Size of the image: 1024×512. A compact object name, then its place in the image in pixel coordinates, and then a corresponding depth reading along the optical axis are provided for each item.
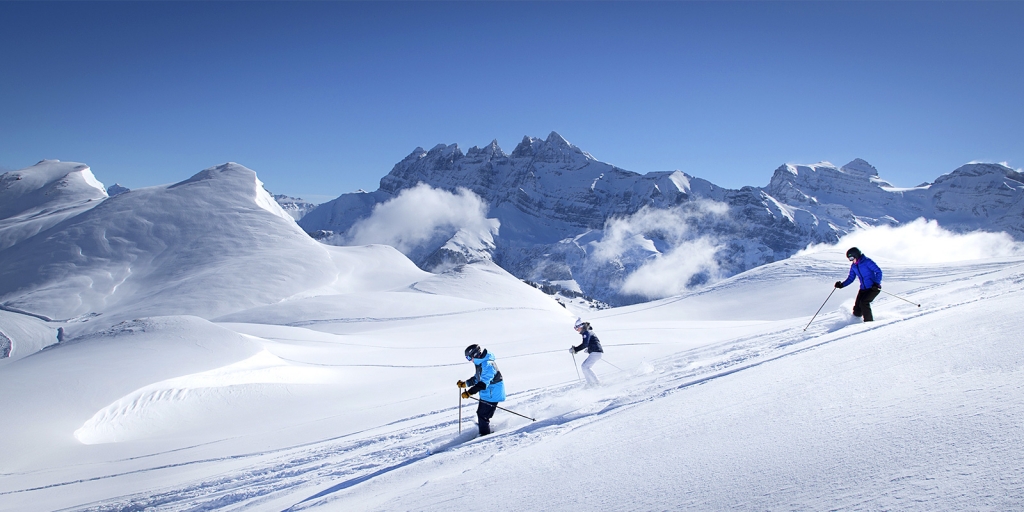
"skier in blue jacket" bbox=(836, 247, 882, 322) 11.03
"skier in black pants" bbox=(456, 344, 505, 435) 8.02
